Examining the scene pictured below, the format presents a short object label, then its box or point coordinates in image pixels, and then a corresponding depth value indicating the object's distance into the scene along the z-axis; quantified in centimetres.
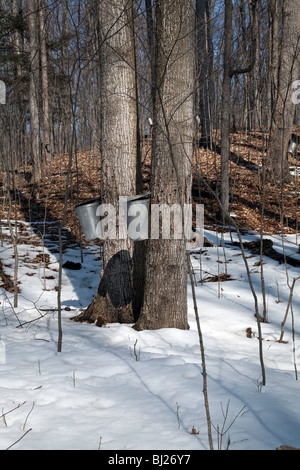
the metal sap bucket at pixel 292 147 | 1197
